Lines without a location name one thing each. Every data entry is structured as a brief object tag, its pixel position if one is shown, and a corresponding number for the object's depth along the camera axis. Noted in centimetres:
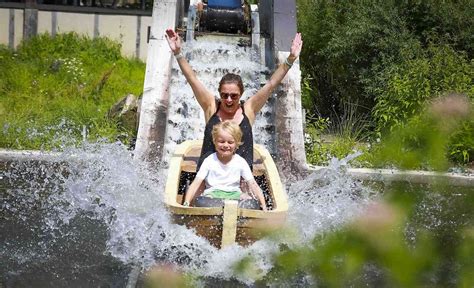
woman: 1169
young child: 1049
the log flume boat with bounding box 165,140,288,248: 955
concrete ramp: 1656
